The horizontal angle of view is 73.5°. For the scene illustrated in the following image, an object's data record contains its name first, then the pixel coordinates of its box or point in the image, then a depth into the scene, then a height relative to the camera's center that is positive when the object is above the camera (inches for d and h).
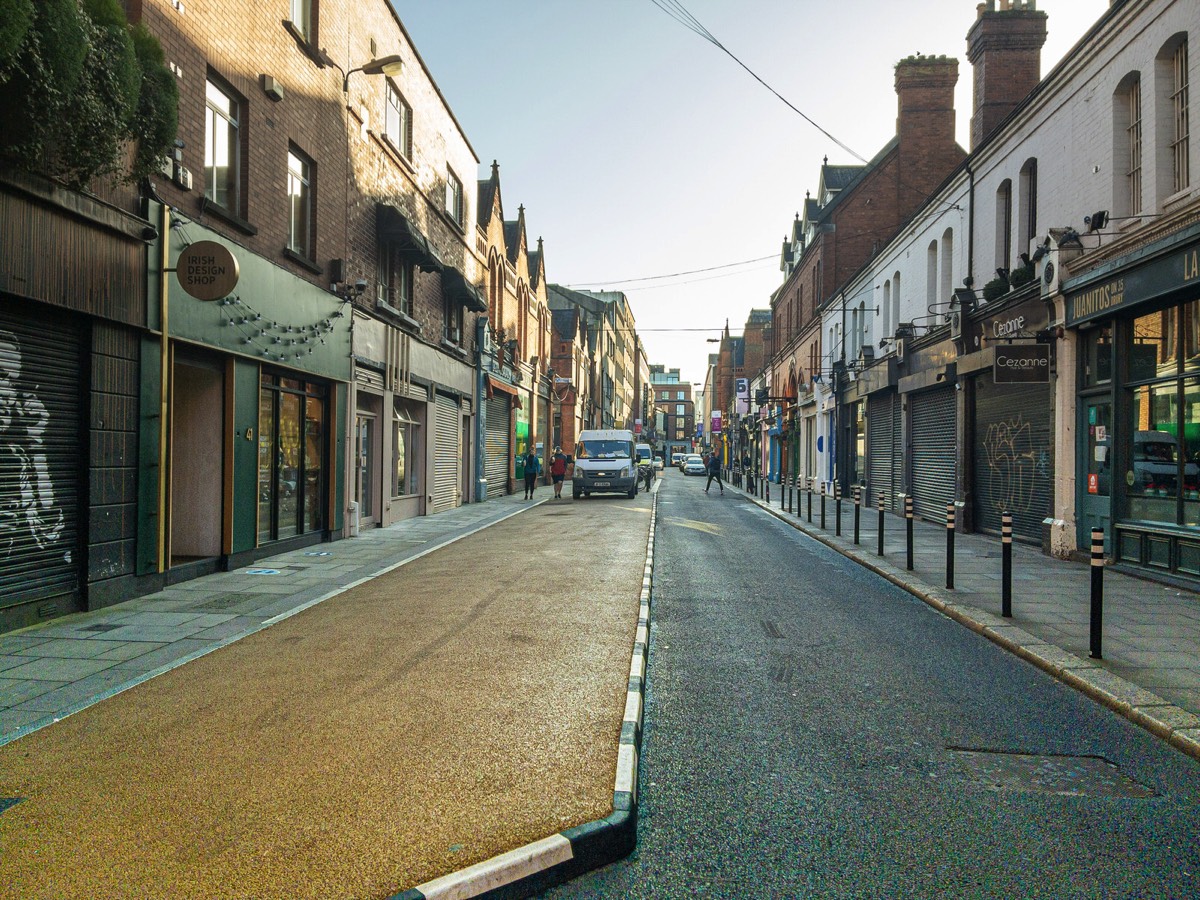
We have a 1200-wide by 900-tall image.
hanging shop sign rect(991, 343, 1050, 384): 496.7 +53.9
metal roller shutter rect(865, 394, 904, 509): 876.0 +2.1
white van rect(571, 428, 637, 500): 1136.8 -22.1
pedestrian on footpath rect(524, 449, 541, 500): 1097.4 -32.8
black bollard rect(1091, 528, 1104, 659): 249.3 -44.1
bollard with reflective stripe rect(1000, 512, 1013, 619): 305.7 -45.0
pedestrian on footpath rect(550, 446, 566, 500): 1149.0 -31.6
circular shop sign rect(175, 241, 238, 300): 341.4 +74.8
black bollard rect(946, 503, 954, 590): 372.8 -48.5
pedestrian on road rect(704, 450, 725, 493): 1301.7 -28.6
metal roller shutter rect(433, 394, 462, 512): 841.5 -7.4
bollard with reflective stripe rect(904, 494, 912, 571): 433.1 -44.2
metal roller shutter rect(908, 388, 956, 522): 712.4 -0.7
